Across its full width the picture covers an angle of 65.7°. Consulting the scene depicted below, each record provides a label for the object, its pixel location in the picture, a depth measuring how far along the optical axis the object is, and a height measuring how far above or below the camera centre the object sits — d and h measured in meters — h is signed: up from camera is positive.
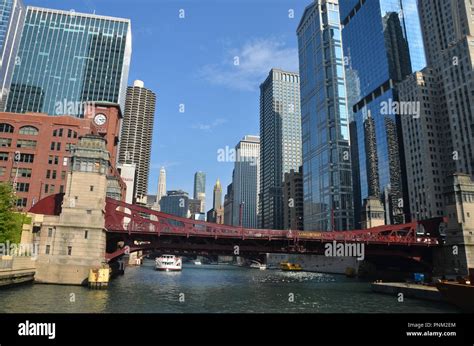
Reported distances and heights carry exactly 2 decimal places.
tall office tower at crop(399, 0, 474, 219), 136.88 +58.87
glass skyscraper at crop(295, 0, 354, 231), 182.50 +43.14
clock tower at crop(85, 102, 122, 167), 113.81 +42.18
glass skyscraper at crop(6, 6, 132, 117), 164.12 +87.27
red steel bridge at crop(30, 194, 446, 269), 60.34 +3.61
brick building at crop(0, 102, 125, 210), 88.75 +24.85
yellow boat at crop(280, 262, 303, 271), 152.75 -2.65
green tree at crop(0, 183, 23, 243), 46.09 +4.44
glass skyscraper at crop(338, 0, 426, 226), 156.88 +79.51
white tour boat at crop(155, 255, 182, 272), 123.12 -2.16
